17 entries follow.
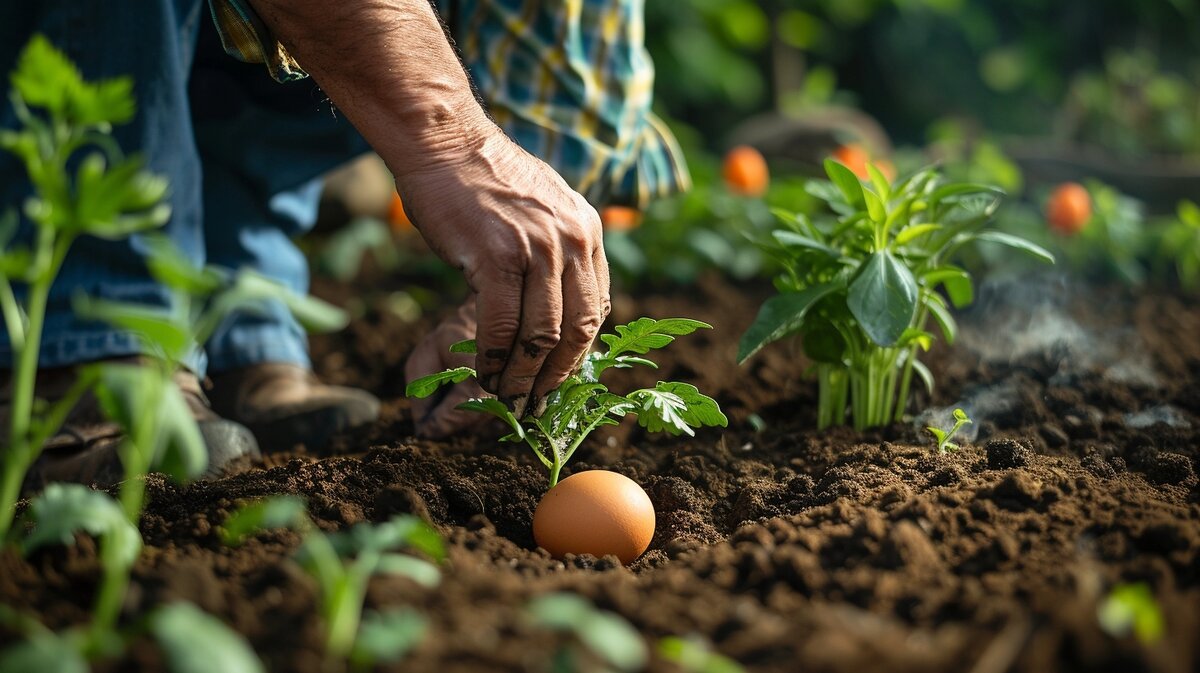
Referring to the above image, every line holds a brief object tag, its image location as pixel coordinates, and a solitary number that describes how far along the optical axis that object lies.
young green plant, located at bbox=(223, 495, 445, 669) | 0.68
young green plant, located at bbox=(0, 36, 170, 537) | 0.71
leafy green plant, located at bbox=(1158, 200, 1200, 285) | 1.49
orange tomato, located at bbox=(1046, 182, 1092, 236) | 1.62
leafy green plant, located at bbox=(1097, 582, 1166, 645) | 0.69
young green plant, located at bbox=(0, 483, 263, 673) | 0.64
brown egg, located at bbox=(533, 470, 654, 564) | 0.89
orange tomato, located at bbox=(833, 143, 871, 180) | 1.78
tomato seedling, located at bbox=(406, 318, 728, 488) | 0.91
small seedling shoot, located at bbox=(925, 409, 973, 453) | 0.95
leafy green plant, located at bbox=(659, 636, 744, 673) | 0.68
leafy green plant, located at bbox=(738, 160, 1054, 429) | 0.95
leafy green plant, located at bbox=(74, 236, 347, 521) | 0.69
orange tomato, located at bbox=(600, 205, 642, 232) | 1.63
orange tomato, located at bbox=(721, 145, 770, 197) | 1.82
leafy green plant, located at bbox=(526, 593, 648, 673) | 0.66
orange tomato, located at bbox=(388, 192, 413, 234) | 1.88
